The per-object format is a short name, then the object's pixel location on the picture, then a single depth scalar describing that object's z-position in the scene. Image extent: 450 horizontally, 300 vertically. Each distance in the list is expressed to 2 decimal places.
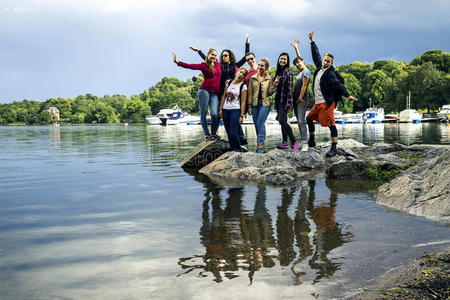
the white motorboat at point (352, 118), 75.06
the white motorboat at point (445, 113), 61.06
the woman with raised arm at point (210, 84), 9.89
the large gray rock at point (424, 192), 4.93
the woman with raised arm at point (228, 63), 10.23
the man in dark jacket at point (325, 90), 9.20
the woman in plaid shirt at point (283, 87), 9.61
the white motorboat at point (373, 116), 70.06
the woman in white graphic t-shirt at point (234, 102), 9.69
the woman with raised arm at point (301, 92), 9.56
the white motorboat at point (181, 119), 86.50
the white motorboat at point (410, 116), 64.38
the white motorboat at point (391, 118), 70.94
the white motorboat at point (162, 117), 88.26
